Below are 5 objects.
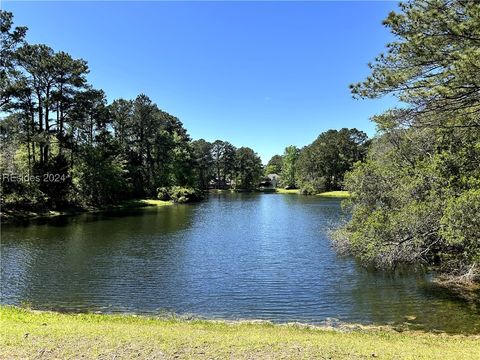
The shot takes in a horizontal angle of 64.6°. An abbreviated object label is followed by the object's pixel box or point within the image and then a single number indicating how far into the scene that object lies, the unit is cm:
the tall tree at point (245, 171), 12844
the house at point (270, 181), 14612
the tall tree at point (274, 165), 16362
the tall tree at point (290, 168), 12900
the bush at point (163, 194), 6944
